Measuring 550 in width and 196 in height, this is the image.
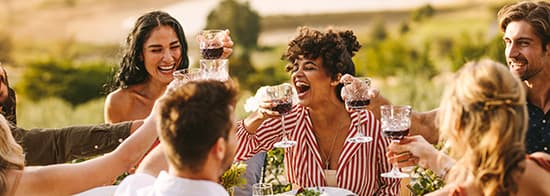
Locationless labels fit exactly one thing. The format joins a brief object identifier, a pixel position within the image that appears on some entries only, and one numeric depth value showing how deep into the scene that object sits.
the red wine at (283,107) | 4.16
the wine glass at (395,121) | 3.71
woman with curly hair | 4.63
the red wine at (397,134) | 3.70
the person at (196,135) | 2.79
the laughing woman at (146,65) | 5.00
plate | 4.23
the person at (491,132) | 2.86
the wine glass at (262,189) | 3.87
